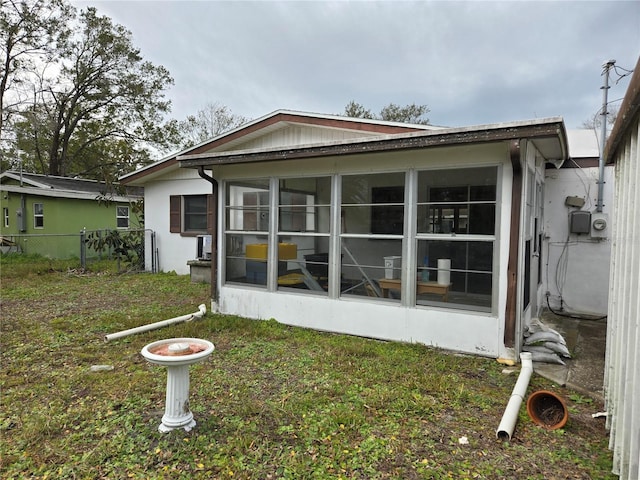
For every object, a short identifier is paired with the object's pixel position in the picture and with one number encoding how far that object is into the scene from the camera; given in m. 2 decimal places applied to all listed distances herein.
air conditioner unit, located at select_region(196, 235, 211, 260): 8.89
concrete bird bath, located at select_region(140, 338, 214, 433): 2.49
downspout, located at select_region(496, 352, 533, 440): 2.50
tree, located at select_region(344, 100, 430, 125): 20.16
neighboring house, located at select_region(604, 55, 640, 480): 1.66
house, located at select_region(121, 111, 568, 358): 3.82
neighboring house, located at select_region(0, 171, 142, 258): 12.43
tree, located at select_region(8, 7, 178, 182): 16.94
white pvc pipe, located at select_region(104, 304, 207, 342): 4.56
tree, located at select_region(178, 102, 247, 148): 20.89
